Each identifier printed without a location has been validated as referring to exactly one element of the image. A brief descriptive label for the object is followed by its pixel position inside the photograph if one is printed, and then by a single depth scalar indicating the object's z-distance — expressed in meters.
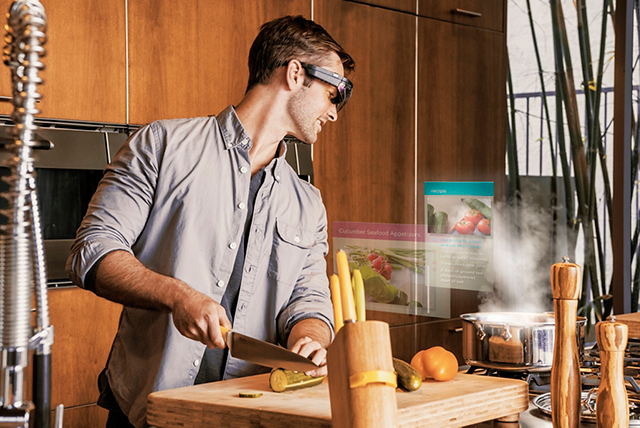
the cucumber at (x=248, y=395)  1.06
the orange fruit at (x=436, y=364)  1.18
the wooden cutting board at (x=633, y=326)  1.91
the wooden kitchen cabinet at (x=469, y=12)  3.34
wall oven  2.18
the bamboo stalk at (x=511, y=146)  3.58
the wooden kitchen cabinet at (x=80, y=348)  2.19
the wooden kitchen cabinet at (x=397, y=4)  3.14
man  1.25
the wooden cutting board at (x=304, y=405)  0.98
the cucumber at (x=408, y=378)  1.09
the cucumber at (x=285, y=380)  1.11
